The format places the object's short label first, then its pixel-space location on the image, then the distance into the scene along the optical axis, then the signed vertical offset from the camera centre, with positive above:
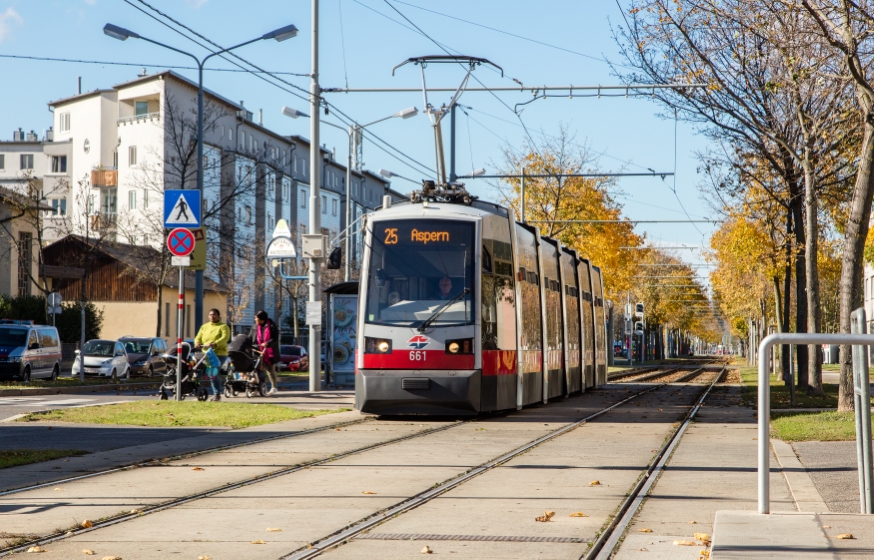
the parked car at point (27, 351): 34.38 +0.01
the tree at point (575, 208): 56.59 +6.56
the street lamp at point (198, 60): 31.32 +7.96
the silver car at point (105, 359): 40.81 -0.26
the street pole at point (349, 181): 48.87 +6.93
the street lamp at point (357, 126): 34.34 +6.67
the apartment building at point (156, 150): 78.44 +13.33
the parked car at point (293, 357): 61.13 -0.30
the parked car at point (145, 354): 44.41 -0.10
